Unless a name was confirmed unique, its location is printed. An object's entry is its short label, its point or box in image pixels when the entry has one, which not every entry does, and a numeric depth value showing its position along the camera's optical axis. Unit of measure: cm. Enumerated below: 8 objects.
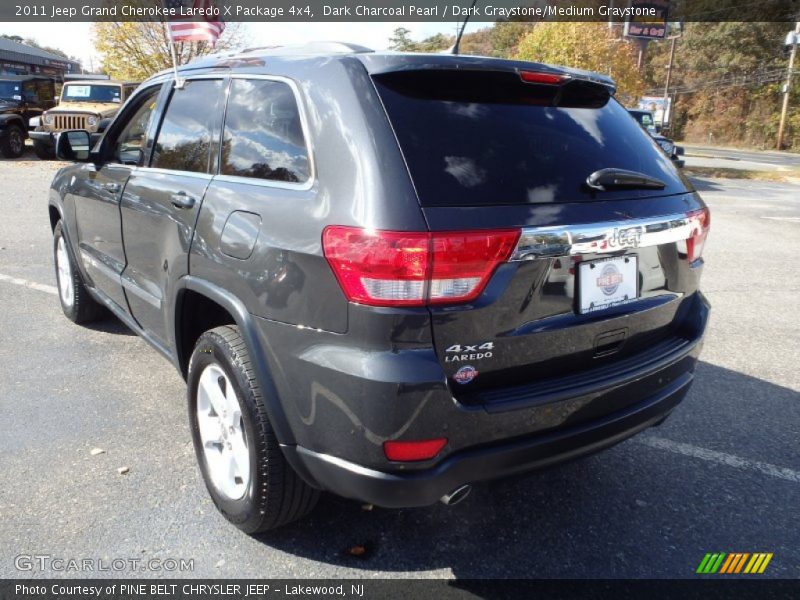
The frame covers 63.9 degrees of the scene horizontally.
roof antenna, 287
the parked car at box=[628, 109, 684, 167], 1567
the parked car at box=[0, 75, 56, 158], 1761
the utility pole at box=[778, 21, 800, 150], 4209
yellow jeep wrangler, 1539
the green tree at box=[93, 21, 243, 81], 2125
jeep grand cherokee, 194
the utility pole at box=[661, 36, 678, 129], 3231
